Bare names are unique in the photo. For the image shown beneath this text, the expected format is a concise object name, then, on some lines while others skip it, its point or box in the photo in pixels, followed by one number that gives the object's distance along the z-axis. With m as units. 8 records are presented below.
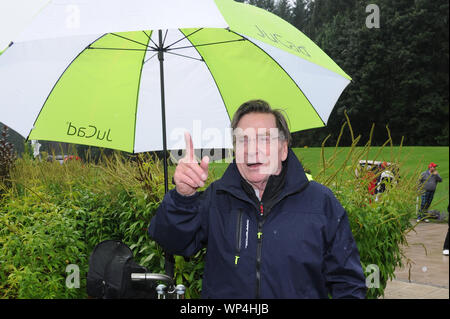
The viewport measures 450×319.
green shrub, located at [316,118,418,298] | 3.61
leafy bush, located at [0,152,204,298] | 3.59
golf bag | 1.96
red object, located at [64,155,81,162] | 6.75
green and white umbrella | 3.35
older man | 2.21
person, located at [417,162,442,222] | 14.80
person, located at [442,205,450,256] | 8.84
